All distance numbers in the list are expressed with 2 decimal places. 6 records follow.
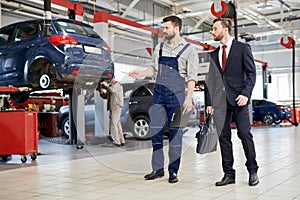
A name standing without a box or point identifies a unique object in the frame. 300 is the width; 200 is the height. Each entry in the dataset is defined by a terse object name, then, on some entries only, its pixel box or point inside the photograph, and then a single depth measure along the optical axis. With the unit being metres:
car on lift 6.30
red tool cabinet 5.67
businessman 3.65
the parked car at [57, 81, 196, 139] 9.19
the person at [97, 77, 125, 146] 7.97
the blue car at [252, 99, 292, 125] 15.71
